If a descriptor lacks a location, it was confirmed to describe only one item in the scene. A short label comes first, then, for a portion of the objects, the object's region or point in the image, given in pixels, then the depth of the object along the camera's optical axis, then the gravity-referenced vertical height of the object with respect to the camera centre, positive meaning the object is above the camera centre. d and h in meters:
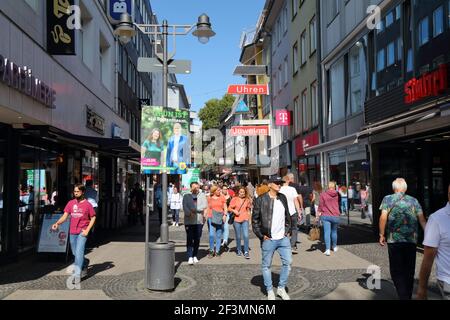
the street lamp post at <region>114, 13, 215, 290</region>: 7.99 -0.46
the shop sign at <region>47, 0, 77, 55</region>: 12.20 +3.97
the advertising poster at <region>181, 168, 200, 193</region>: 27.47 +0.44
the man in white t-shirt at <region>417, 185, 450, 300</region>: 4.27 -0.56
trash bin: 7.98 -1.29
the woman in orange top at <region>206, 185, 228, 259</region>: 12.04 -0.73
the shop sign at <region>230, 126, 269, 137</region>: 32.09 +3.55
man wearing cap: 7.41 -0.69
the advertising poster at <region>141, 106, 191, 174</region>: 8.59 +0.79
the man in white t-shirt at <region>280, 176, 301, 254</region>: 12.25 -0.55
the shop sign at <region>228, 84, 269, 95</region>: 29.17 +5.79
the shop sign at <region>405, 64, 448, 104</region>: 10.16 +2.14
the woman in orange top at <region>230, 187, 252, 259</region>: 11.81 -0.70
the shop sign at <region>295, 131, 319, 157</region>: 23.06 +2.15
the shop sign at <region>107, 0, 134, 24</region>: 21.19 +7.59
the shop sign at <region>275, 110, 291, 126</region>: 30.06 +4.04
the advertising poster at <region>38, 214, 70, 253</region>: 10.47 -1.05
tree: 85.50 +13.15
